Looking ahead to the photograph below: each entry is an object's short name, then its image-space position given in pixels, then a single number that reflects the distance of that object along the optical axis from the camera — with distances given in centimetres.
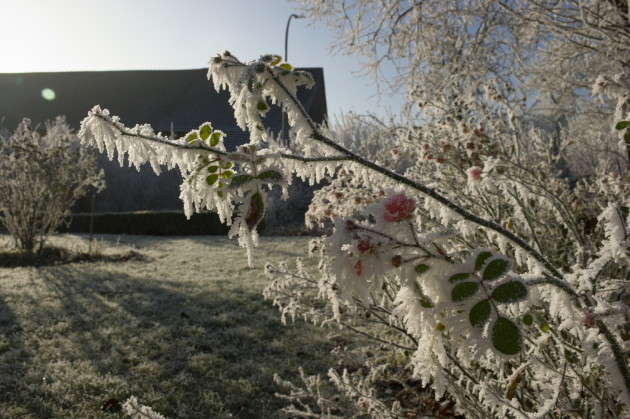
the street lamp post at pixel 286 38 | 1529
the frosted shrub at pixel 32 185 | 752
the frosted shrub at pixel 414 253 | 73
